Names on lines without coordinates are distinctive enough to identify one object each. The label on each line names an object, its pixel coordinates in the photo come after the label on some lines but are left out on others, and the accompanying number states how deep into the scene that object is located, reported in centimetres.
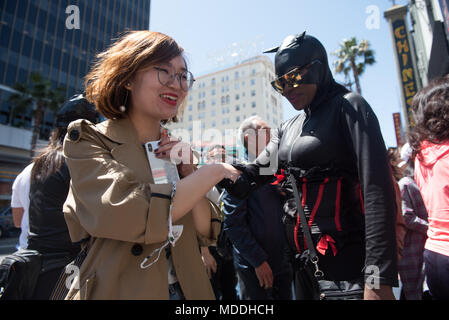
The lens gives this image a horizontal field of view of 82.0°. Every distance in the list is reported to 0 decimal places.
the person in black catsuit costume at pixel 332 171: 123
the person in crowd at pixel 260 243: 271
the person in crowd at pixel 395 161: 373
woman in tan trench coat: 105
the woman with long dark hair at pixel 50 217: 204
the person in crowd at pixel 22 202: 253
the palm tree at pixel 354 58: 1856
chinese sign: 1177
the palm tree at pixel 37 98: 2173
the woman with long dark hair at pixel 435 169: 169
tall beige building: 5800
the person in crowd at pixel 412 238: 316
